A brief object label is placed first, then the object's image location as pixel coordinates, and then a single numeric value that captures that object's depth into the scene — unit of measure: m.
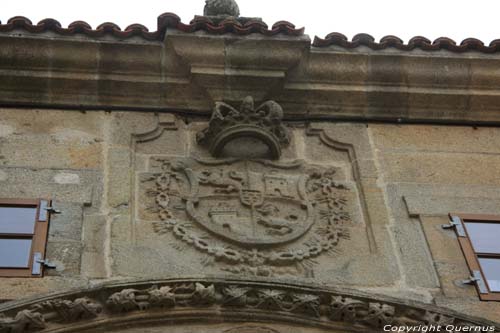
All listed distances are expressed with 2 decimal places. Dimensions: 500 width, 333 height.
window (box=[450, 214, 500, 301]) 10.34
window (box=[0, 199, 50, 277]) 9.94
